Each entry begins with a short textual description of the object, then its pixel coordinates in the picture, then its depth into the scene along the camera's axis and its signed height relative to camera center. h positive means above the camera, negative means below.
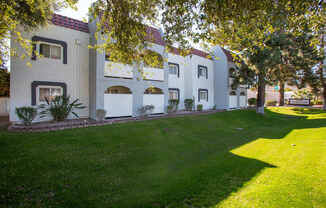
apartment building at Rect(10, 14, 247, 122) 10.16 +1.63
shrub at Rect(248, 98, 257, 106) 24.95 +0.03
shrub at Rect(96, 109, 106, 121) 11.23 -1.01
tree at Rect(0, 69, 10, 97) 15.25 +1.42
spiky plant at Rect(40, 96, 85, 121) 10.26 -0.58
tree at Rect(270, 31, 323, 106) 15.34 +4.59
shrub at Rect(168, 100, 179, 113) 15.98 -0.37
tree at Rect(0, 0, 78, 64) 4.91 +4.11
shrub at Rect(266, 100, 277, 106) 28.33 -0.26
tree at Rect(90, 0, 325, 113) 3.68 +2.06
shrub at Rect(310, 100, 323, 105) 27.26 +0.01
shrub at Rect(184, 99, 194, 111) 17.88 -0.39
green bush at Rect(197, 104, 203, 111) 18.62 -0.73
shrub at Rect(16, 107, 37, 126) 9.01 -0.88
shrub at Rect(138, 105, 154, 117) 13.46 -0.84
